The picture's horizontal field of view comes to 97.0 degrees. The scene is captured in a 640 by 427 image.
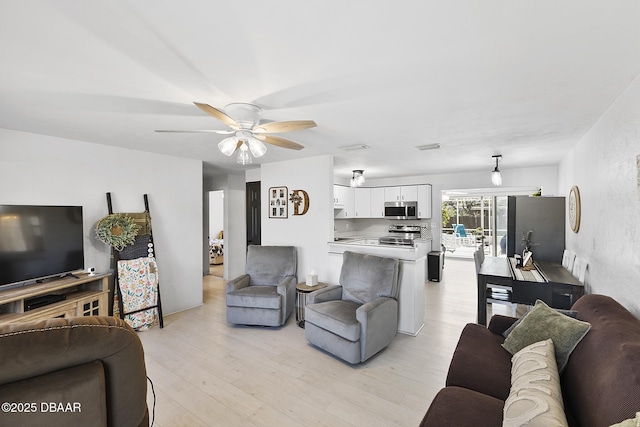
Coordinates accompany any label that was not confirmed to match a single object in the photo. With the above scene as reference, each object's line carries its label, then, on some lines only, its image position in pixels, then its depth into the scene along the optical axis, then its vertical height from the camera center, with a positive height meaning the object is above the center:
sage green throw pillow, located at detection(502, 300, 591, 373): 1.65 -0.79
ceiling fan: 2.11 +0.65
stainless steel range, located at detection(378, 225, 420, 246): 6.35 -0.62
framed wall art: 4.61 +0.15
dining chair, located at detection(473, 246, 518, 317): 3.27 -1.02
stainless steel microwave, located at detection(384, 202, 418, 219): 6.53 -0.01
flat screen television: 2.54 -0.27
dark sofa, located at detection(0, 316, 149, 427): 0.76 -0.47
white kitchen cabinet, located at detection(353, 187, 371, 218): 7.17 +0.21
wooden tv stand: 2.43 -0.84
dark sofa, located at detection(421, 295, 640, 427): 1.13 -0.86
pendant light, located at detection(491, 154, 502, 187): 4.28 +0.49
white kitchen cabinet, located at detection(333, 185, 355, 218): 6.49 +0.21
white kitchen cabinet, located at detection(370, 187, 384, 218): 6.99 +0.20
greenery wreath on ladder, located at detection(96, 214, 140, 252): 3.32 -0.20
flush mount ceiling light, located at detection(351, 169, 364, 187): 5.25 +0.58
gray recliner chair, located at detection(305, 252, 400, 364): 2.73 -1.06
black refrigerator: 4.08 -0.24
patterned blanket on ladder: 3.47 -0.96
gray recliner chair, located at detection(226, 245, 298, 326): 3.57 -1.04
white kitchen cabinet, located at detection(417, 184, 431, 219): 6.44 +0.19
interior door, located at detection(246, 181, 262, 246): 5.57 +0.00
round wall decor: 3.26 -0.02
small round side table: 3.70 -1.17
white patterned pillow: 1.12 -0.84
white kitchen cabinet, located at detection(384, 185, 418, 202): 6.58 +0.38
